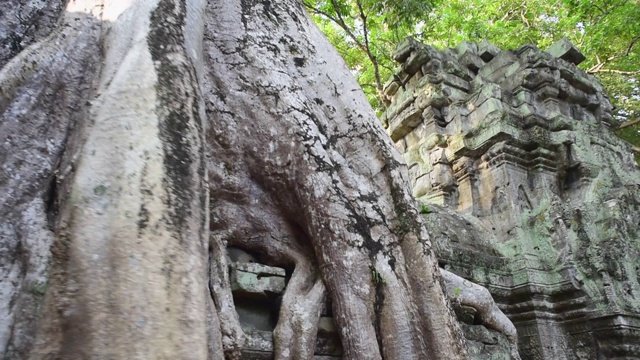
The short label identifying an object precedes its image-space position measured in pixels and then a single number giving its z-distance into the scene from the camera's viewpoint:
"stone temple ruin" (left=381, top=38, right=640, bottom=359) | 3.87
